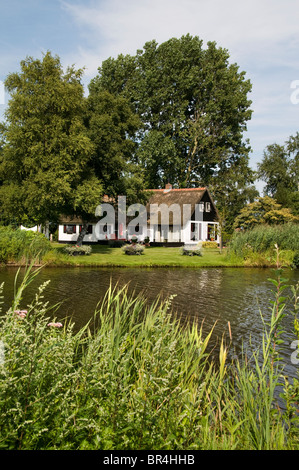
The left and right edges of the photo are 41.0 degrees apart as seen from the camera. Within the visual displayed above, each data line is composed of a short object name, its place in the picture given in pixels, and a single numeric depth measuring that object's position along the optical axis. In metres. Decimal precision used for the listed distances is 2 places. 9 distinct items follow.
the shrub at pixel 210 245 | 40.94
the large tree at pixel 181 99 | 41.94
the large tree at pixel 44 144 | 26.36
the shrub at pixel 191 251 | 29.17
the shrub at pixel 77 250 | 26.25
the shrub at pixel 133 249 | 28.41
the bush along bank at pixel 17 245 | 21.19
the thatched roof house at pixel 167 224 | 42.28
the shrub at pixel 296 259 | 26.15
